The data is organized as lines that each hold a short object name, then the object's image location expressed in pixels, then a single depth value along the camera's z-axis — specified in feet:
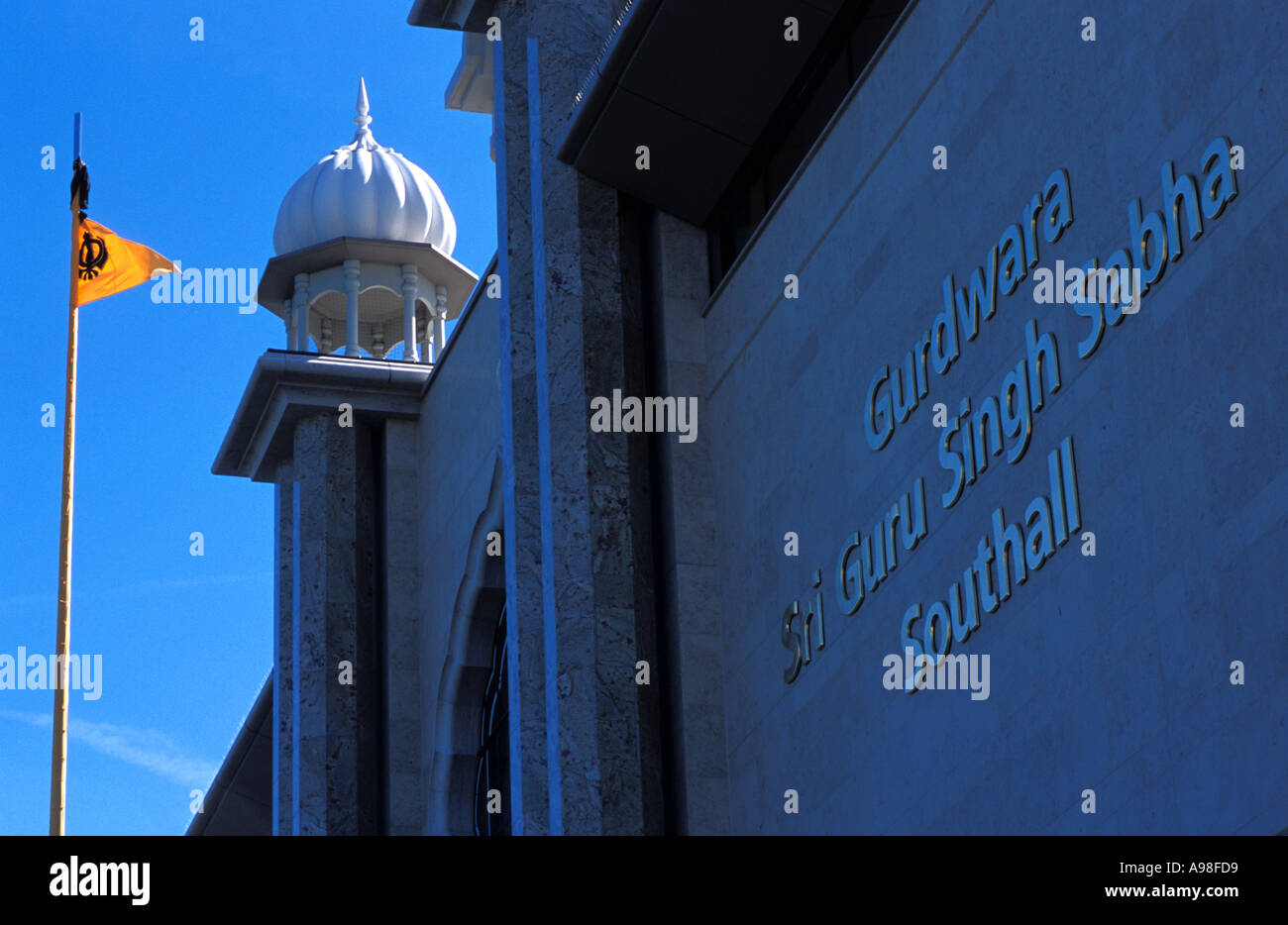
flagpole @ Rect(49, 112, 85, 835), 75.72
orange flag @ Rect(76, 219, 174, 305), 89.66
